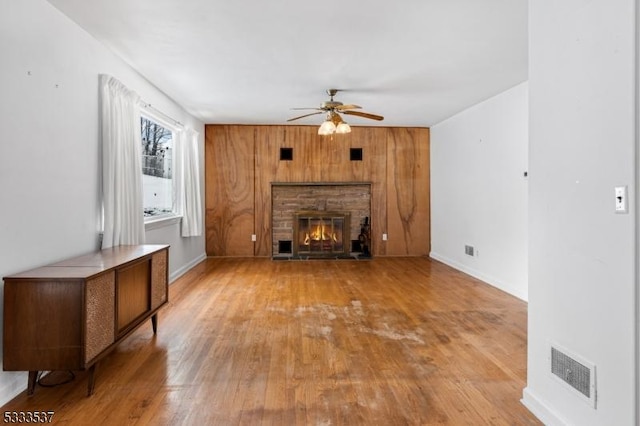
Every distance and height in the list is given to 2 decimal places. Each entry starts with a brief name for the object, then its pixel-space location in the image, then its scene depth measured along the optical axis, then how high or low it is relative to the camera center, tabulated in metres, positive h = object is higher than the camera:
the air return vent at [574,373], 1.66 -0.77
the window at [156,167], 4.68 +0.60
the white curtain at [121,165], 3.25 +0.43
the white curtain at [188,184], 5.68 +0.43
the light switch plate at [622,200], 1.48 +0.04
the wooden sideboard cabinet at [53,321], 2.08 -0.62
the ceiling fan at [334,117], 4.49 +1.16
